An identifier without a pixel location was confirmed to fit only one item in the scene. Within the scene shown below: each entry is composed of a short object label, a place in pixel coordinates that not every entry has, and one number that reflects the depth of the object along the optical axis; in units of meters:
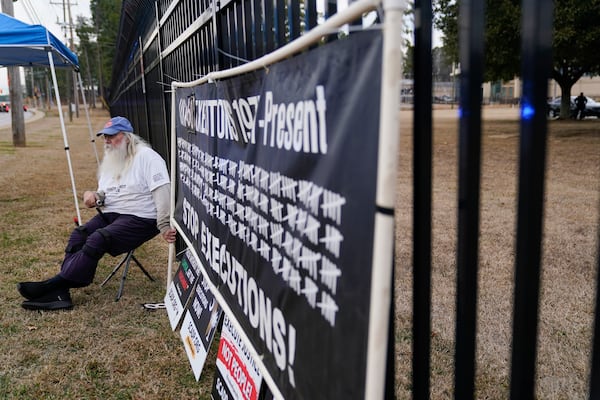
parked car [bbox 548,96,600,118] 29.58
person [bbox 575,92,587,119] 28.52
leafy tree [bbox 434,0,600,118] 17.28
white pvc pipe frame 1.07
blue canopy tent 5.98
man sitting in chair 4.08
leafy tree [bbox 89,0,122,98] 61.91
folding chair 4.33
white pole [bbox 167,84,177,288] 3.83
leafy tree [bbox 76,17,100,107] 68.33
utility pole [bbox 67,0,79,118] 54.94
